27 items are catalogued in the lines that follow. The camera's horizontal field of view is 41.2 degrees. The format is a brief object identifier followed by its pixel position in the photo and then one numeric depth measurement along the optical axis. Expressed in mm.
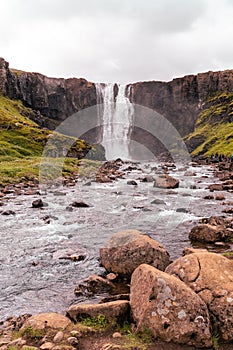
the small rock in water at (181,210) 27109
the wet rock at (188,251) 14000
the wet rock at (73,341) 8172
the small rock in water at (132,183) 46653
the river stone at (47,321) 8953
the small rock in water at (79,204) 30062
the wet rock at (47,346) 7940
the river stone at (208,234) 18312
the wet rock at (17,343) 8168
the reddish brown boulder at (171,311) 8164
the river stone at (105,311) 9266
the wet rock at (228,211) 26297
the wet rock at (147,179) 50844
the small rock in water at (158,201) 31153
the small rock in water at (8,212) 26172
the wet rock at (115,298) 10586
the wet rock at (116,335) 8523
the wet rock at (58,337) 8289
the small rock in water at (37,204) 29473
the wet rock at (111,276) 13539
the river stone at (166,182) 41625
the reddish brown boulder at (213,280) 8688
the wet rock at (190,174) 59269
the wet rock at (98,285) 12672
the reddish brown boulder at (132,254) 13625
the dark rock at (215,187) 39488
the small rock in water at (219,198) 32188
